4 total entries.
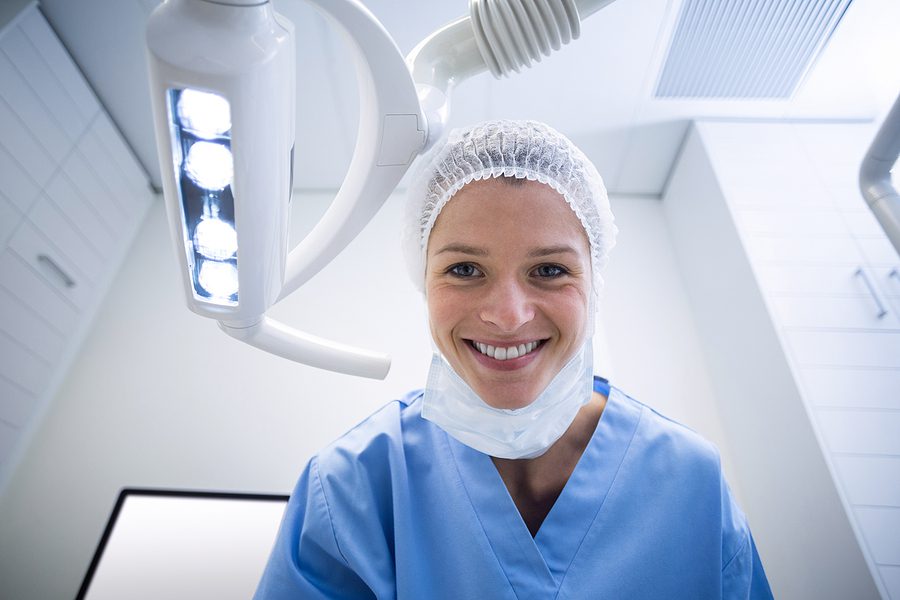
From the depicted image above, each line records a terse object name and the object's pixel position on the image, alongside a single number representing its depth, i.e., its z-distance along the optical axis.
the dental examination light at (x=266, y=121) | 0.34
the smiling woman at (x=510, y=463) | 0.79
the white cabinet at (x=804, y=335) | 1.34
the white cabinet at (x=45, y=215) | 1.75
